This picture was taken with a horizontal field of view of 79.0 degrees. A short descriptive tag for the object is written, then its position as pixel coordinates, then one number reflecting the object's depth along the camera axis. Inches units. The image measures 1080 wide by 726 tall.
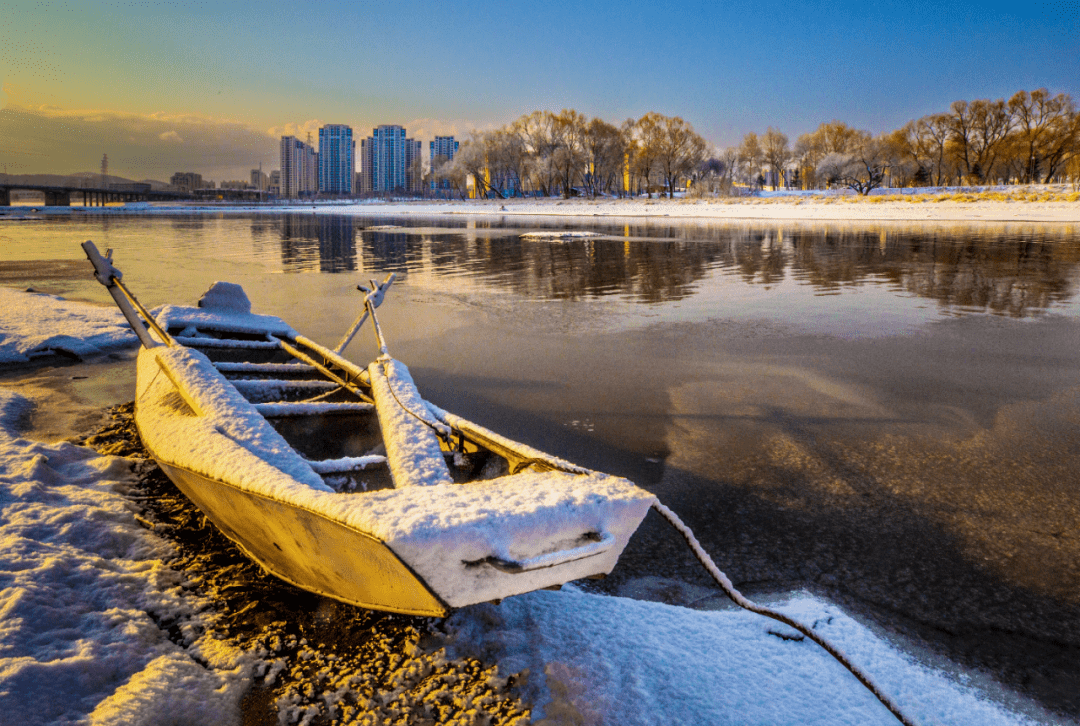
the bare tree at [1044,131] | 3006.9
